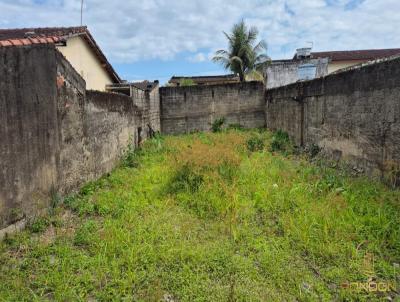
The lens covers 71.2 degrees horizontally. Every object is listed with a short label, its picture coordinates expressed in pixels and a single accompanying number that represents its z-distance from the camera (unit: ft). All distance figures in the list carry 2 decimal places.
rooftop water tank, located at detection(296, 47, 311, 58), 61.25
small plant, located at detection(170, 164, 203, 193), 16.40
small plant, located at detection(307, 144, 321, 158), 25.09
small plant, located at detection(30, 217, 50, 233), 11.91
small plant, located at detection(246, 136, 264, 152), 29.68
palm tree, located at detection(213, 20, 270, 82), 66.74
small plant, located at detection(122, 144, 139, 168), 23.44
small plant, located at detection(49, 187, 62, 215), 13.45
